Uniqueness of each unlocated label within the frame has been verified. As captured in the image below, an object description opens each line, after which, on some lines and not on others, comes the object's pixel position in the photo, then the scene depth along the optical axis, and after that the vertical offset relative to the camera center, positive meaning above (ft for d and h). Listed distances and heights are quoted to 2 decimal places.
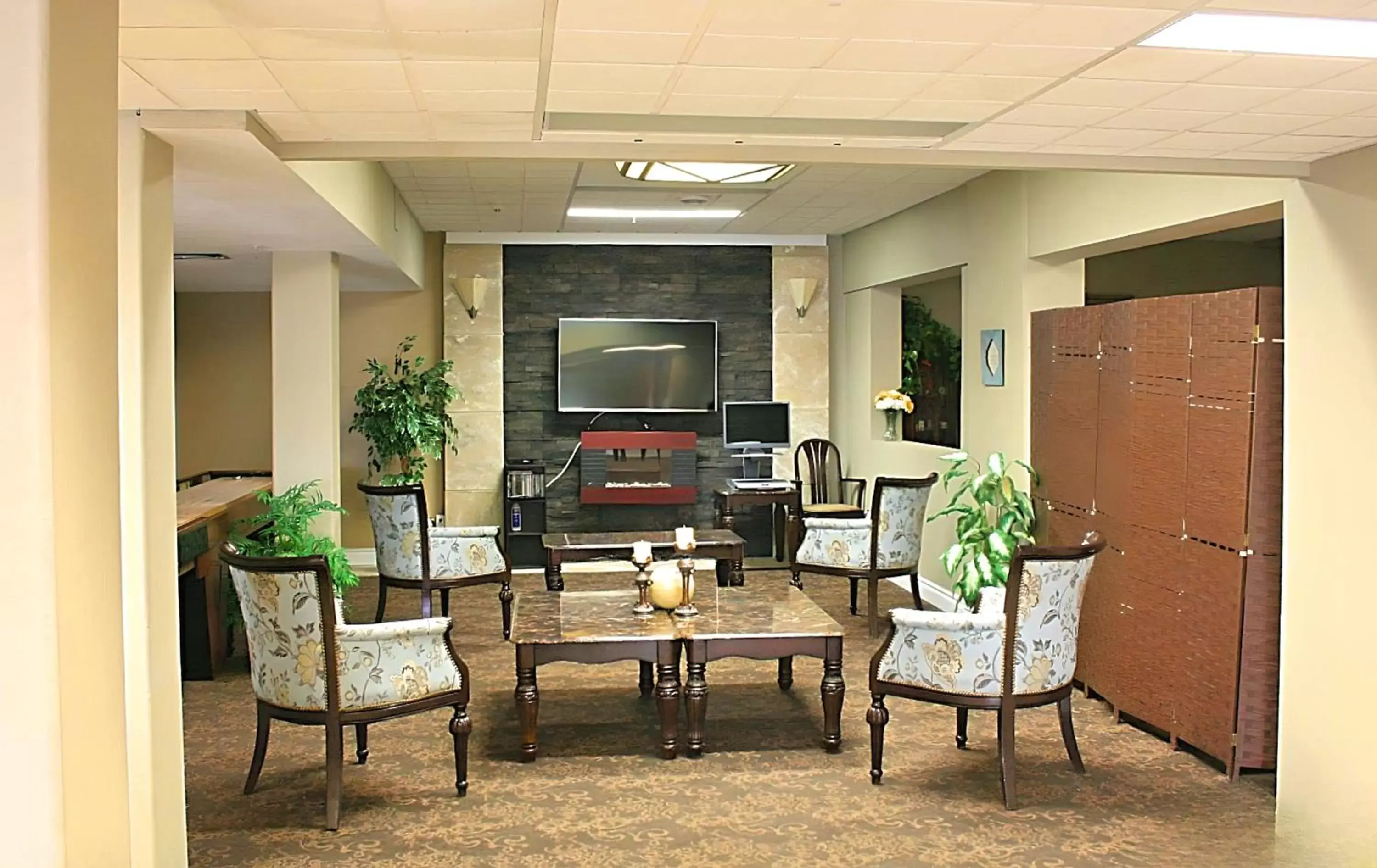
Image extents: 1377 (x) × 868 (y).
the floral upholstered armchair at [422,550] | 23.36 -3.18
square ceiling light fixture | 22.34 +4.11
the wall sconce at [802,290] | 33.47 +2.75
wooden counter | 20.70 -3.45
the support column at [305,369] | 22.45 +0.36
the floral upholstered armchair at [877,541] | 24.29 -3.12
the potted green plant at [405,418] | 29.50 -0.73
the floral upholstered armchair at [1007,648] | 14.70 -3.21
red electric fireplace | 32.96 -2.15
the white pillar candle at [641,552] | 18.58 -2.52
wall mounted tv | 33.22 +0.65
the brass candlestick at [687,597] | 17.62 -3.03
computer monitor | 33.65 -0.98
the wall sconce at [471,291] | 32.17 +2.62
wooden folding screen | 15.11 -1.55
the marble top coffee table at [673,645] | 16.22 -3.47
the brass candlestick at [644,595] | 17.83 -3.09
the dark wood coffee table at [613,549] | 23.54 -3.14
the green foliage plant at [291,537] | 19.72 -2.46
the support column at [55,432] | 5.35 -0.20
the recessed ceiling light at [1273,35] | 8.45 +2.56
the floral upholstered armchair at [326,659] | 14.16 -3.25
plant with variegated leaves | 19.95 -2.43
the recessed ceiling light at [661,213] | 28.66 +4.23
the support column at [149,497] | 11.22 -1.04
